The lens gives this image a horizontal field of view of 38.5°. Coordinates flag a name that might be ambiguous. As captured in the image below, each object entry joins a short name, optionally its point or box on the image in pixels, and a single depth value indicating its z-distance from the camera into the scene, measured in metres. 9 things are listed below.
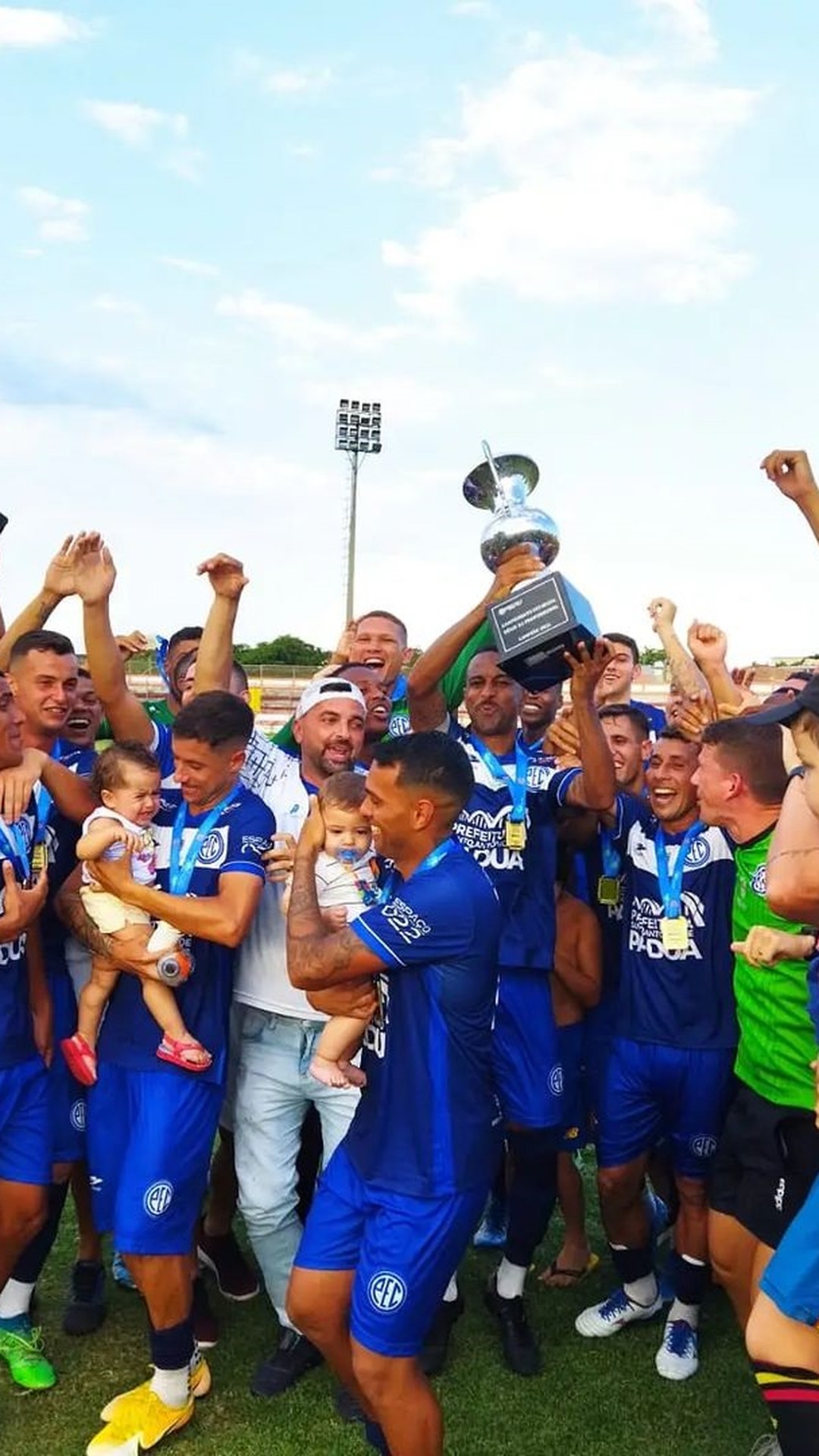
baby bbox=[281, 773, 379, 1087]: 3.81
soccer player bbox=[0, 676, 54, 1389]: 4.37
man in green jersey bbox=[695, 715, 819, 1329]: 4.05
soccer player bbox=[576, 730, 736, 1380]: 4.73
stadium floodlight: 43.66
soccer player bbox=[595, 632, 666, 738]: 6.34
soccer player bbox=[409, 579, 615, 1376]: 4.93
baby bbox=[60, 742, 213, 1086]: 4.14
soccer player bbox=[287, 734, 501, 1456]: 3.38
